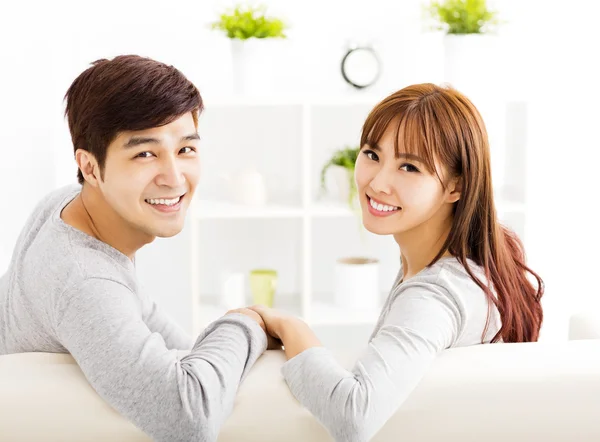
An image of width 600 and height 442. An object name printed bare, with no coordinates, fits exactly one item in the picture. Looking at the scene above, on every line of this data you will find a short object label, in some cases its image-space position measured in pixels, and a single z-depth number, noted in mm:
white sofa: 1165
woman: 1278
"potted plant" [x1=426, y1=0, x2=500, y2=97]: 3113
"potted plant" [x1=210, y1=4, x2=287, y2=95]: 3115
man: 1186
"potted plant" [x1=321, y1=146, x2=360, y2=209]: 3248
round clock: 3271
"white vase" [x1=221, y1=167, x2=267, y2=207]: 3256
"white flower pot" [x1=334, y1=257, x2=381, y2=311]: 3326
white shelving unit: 3283
